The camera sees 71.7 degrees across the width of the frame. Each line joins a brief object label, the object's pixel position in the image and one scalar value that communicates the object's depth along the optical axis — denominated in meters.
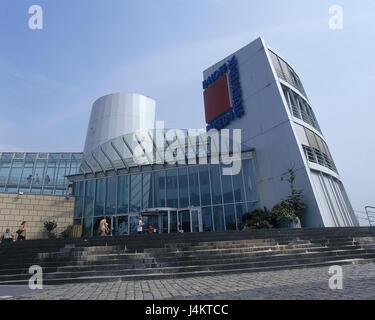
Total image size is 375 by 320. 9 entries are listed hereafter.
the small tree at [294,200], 17.56
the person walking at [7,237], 13.80
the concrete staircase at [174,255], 8.18
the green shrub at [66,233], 19.32
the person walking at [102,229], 12.90
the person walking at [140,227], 15.63
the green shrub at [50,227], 18.95
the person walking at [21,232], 13.68
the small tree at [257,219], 17.25
